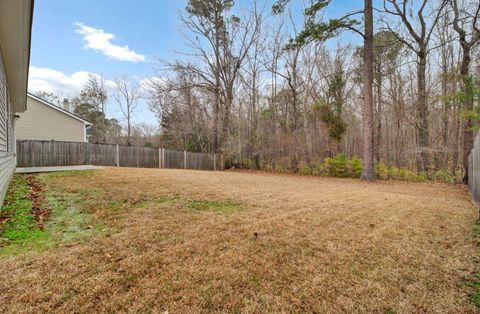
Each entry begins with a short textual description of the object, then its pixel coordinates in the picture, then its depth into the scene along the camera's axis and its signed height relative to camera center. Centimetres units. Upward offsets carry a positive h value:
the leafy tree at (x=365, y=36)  1009 +495
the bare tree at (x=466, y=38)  906 +451
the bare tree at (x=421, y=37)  1098 +535
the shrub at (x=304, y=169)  1321 -69
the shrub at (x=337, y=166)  1177 -49
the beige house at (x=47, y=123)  1317 +203
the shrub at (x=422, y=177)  1083 -98
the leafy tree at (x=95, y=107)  2546 +546
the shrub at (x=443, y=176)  1054 -95
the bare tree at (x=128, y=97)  2420 +605
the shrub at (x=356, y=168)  1148 -58
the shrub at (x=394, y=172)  1131 -77
